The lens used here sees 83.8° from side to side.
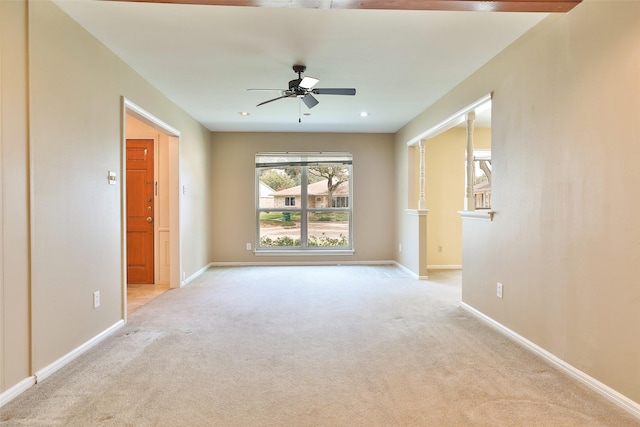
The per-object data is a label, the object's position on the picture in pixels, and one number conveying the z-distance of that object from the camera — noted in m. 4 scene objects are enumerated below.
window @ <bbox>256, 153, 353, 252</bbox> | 6.81
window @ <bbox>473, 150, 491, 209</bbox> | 6.33
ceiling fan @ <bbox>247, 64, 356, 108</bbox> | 3.33
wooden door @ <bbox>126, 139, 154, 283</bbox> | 5.14
